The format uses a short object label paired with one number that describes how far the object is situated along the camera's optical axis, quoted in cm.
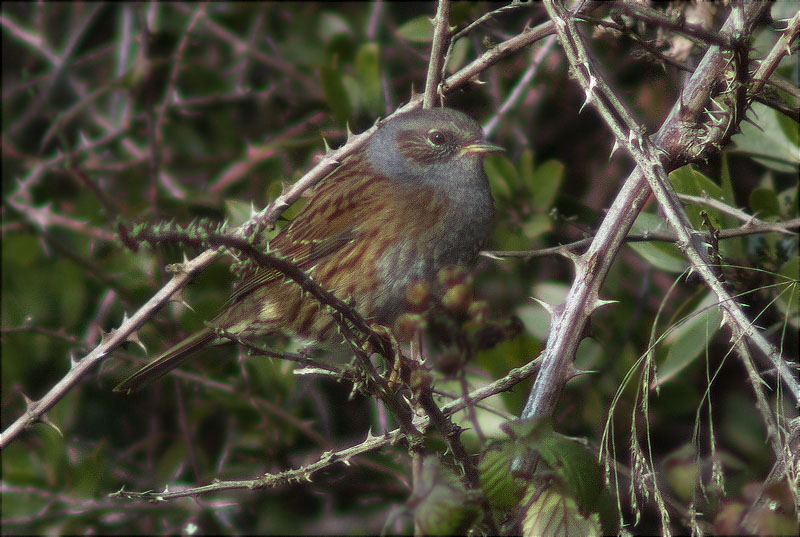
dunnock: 604
